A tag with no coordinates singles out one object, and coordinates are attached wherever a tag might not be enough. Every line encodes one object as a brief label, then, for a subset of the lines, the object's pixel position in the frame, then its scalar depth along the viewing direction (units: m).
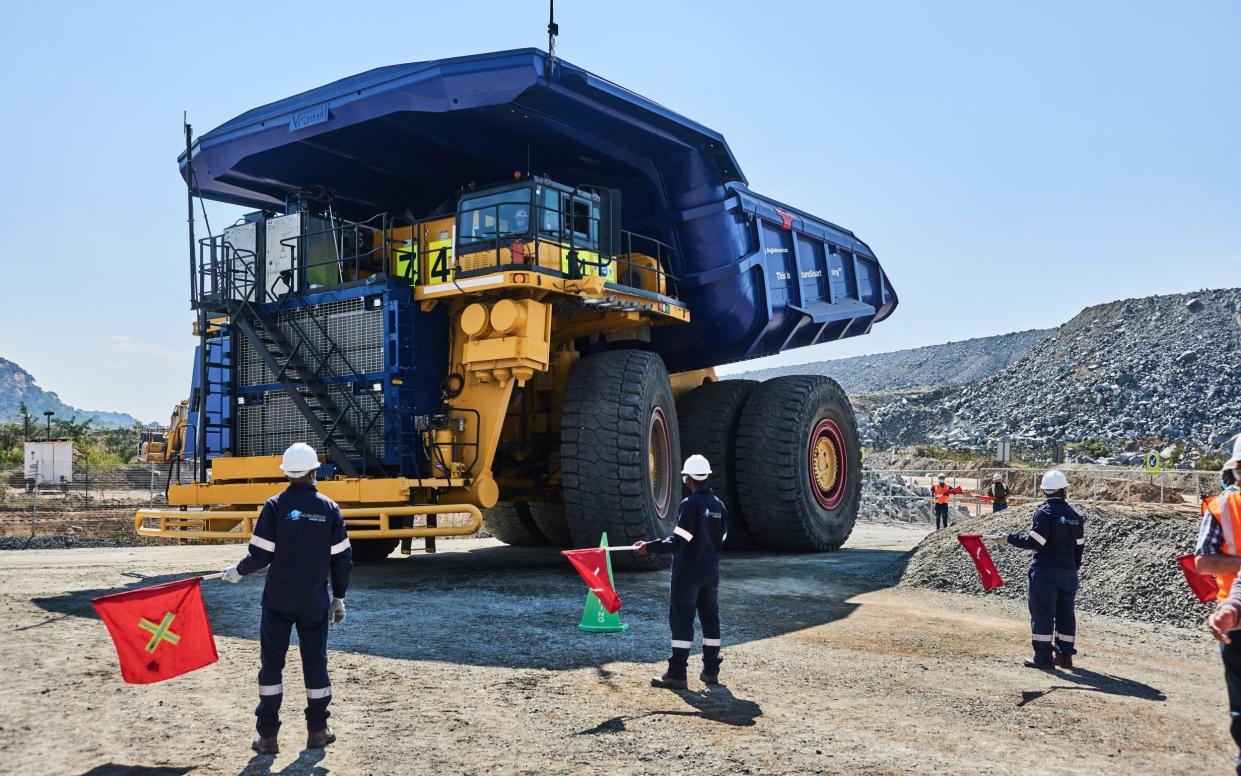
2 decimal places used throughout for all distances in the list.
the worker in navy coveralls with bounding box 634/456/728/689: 6.39
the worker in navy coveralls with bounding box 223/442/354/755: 4.91
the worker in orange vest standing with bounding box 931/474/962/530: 21.02
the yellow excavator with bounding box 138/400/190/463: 12.47
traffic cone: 7.76
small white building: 28.00
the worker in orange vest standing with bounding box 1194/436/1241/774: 4.29
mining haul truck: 9.84
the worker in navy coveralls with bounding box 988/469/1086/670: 7.23
